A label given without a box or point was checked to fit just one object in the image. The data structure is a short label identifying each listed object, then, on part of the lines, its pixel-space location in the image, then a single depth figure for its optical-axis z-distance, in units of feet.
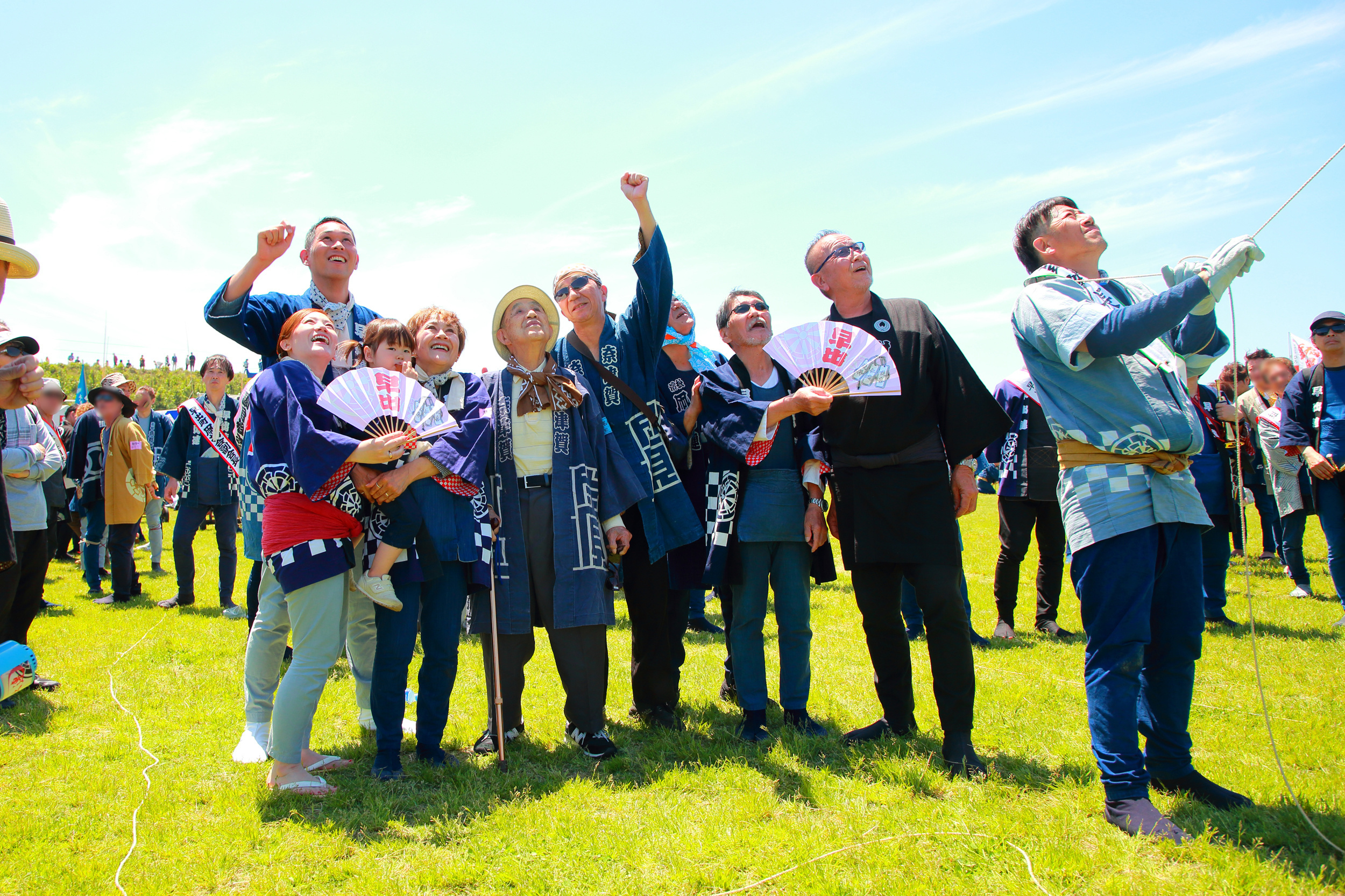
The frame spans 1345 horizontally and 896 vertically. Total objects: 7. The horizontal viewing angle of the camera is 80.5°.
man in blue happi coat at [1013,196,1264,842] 8.79
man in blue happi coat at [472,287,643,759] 11.70
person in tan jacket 25.58
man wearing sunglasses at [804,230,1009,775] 10.96
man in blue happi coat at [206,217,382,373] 11.77
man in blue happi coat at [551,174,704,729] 12.62
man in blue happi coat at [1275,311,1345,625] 18.21
